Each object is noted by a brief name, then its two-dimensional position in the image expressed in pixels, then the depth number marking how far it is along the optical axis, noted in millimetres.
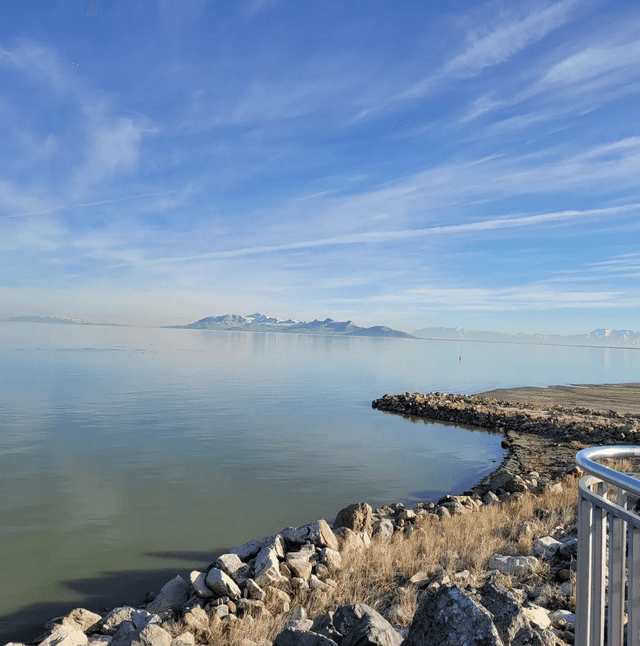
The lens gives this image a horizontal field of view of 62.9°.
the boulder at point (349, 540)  9094
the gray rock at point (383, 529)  10513
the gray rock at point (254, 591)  7041
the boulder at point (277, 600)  6797
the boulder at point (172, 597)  7512
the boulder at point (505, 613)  4430
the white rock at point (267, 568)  7524
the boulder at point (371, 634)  4172
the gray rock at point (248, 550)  8945
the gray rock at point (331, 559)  8203
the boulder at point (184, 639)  5582
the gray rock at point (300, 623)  5863
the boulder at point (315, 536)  8961
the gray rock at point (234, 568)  7871
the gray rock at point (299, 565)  7859
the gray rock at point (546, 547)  7961
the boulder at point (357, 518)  10688
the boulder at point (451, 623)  3629
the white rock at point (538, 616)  5422
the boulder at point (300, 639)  4370
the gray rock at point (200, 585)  7375
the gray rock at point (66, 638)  6238
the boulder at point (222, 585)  7223
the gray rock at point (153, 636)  5188
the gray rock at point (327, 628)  4645
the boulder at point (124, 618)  6796
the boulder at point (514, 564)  7354
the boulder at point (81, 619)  7214
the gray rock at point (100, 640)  6234
